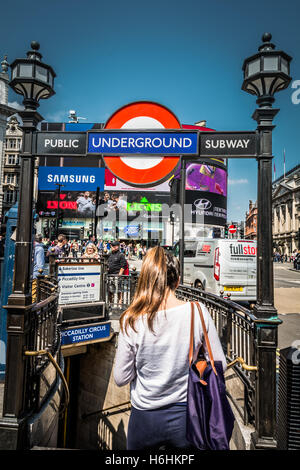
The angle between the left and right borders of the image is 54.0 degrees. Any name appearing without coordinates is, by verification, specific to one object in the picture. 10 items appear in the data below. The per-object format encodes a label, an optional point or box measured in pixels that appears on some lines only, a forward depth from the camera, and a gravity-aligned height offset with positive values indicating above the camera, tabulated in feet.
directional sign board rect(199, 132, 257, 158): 10.28 +3.87
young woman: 5.89 -2.20
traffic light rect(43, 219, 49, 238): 121.51 +7.35
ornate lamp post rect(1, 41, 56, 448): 9.59 -0.11
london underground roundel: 10.17 +3.33
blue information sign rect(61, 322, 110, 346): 21.93 -6.50
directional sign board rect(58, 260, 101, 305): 22.26 -2.53
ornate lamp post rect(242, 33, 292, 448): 9.47 +0.82
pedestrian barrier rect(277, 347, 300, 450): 9.15 -4.69
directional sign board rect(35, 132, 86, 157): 10.85 +3.93
